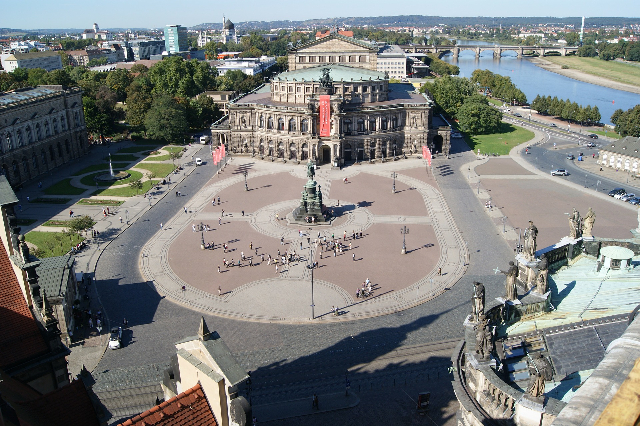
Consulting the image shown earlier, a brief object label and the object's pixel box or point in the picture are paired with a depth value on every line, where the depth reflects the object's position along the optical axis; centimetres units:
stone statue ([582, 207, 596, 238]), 2855
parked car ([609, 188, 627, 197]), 7736
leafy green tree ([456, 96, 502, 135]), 11725
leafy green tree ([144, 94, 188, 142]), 10944
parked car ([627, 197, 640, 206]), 7399
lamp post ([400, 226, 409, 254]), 5938
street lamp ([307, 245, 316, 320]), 4666
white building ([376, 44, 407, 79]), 19800
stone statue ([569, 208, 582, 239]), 2817
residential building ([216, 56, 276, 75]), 18912
